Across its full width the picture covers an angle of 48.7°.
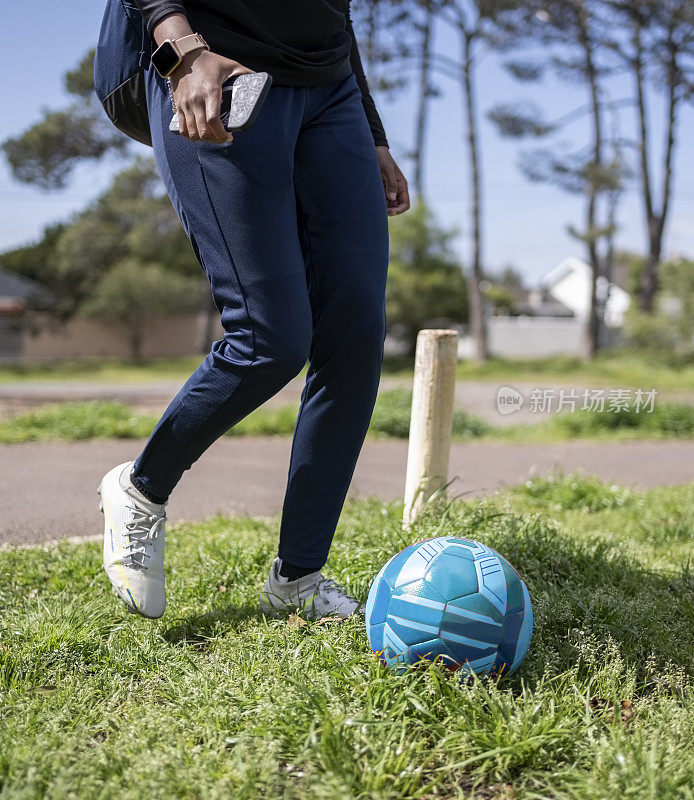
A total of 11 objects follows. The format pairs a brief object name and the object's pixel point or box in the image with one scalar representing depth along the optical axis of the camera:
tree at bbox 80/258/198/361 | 30.14
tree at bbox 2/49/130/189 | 22.45
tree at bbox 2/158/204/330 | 26.81
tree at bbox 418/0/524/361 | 20.64
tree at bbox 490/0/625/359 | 20.08
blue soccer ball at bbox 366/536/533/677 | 1.68
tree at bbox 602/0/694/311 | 19.08
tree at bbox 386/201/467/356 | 24.12
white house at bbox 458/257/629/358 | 36.62
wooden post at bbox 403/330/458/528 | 2.70
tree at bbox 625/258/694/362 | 19.20
